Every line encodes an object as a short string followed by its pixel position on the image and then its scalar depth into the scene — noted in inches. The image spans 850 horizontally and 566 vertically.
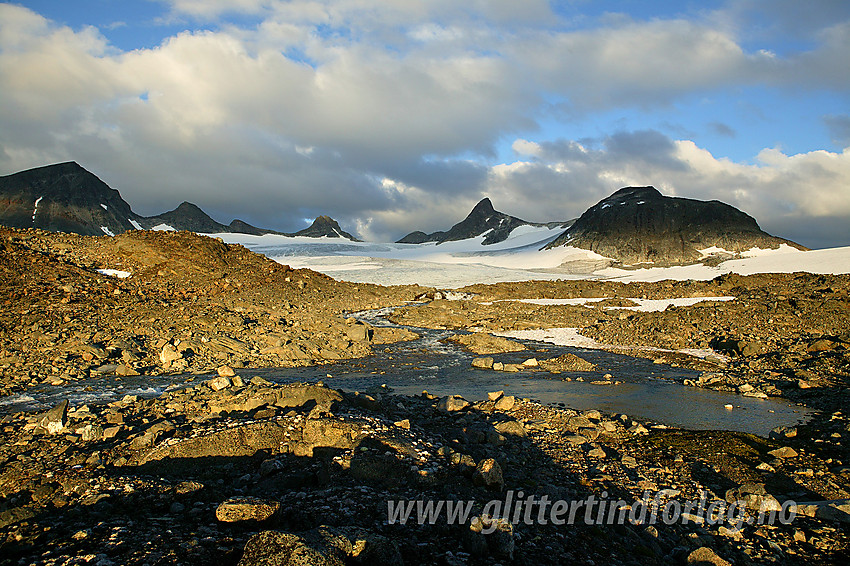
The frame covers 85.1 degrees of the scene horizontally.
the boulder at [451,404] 382.3
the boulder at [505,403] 390.6
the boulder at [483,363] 607.2
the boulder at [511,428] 320.5
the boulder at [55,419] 263.5
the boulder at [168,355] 499.5
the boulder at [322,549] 119.5
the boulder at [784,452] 275.0
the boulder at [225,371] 462.0
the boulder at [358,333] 726.5
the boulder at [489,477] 214.4
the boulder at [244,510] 151.3
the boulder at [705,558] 161.8
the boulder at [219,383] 380.4
